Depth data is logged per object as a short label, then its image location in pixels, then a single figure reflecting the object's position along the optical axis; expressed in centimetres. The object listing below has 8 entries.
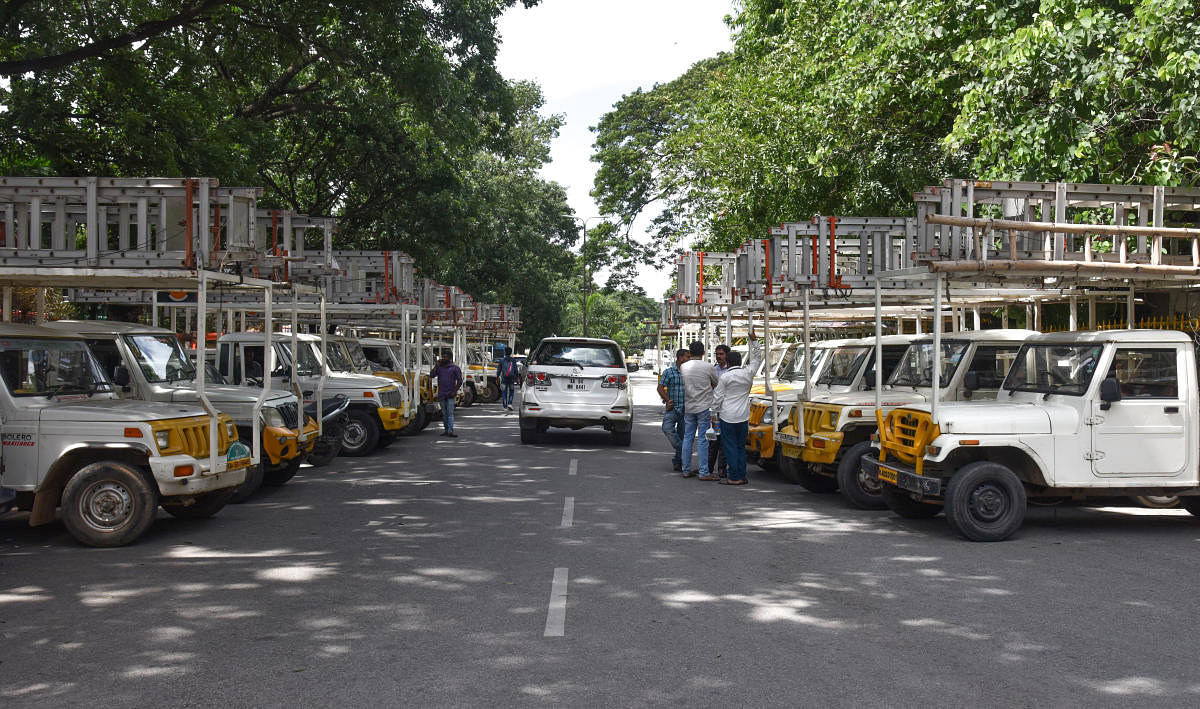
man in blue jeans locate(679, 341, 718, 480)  1336
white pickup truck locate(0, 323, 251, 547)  845
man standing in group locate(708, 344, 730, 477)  1340
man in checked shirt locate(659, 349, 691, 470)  1437
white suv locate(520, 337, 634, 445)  1697
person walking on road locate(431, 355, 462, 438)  1966
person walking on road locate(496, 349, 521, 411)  3116
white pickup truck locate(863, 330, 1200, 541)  879
